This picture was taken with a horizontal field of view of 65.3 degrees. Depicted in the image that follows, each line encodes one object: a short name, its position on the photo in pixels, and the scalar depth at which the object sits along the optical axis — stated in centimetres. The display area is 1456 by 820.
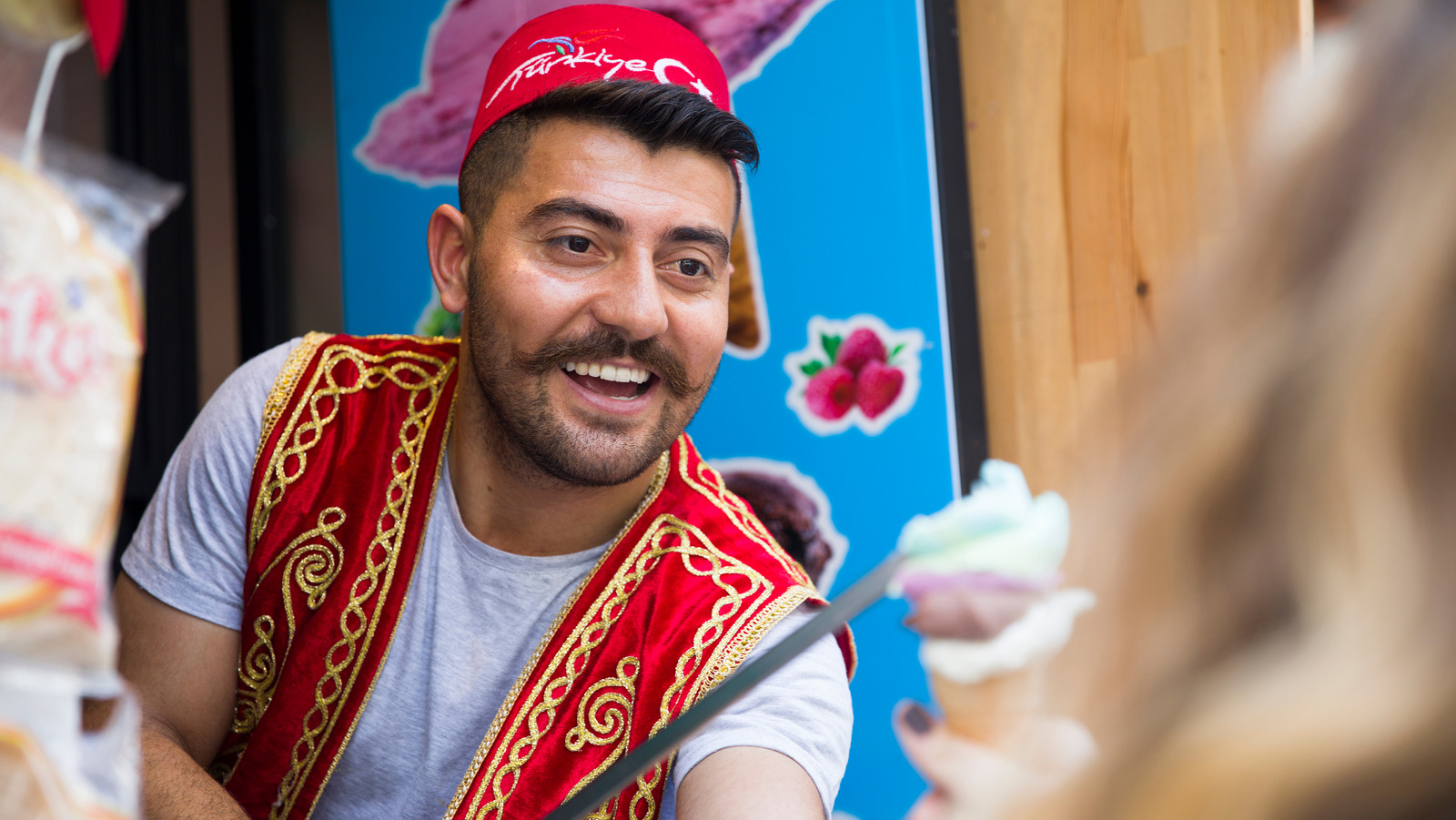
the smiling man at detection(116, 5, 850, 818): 119
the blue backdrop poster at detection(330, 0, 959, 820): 160
